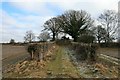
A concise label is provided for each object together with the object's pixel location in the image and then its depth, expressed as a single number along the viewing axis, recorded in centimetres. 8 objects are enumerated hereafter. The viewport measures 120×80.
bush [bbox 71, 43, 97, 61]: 718
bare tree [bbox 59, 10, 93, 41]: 2605
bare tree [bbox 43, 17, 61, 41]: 2984
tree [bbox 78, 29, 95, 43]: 1721
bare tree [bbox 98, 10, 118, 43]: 2452
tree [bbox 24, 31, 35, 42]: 3596
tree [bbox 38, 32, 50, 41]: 3147
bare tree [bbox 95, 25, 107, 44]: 2474
